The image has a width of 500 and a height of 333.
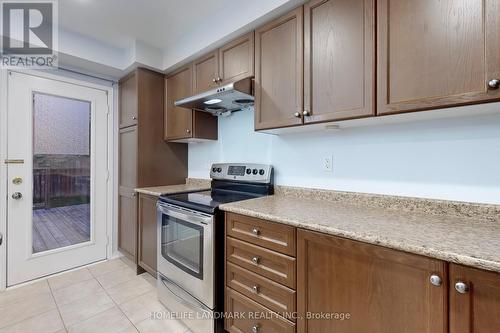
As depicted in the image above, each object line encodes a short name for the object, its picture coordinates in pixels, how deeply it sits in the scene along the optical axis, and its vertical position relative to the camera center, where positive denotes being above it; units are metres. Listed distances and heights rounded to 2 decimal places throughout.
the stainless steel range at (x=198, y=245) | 1.51 -0.56
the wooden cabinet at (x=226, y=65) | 1.79 +0.86
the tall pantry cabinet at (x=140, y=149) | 2.48 +0.19
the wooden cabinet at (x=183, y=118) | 2.34 +0.51
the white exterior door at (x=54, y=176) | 2.22 -0.10
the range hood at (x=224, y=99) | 1.67 +0.54
